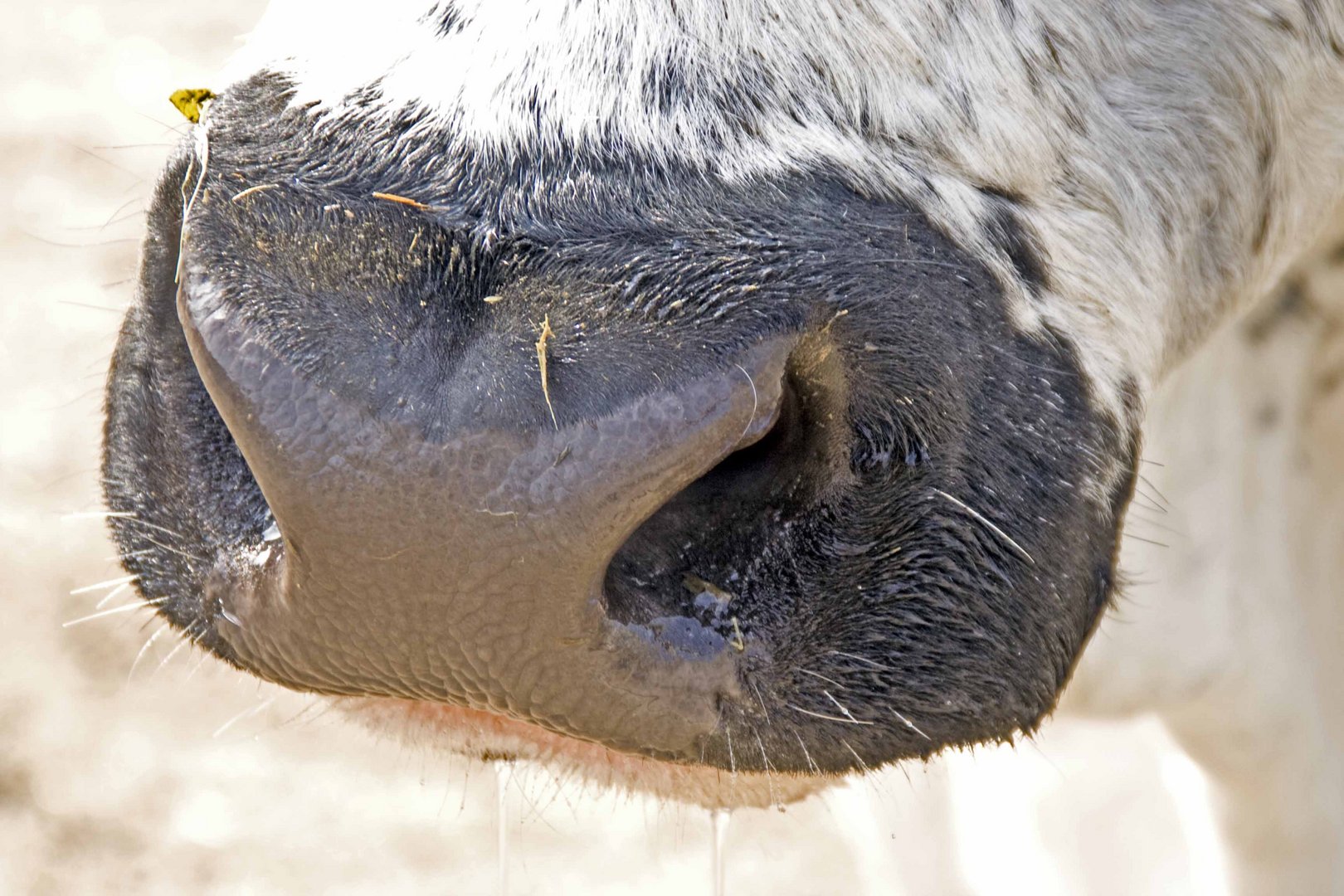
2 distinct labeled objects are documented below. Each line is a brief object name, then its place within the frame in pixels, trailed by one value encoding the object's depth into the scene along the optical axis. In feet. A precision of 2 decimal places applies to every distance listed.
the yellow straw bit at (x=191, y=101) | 7.30
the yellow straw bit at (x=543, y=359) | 7.06
